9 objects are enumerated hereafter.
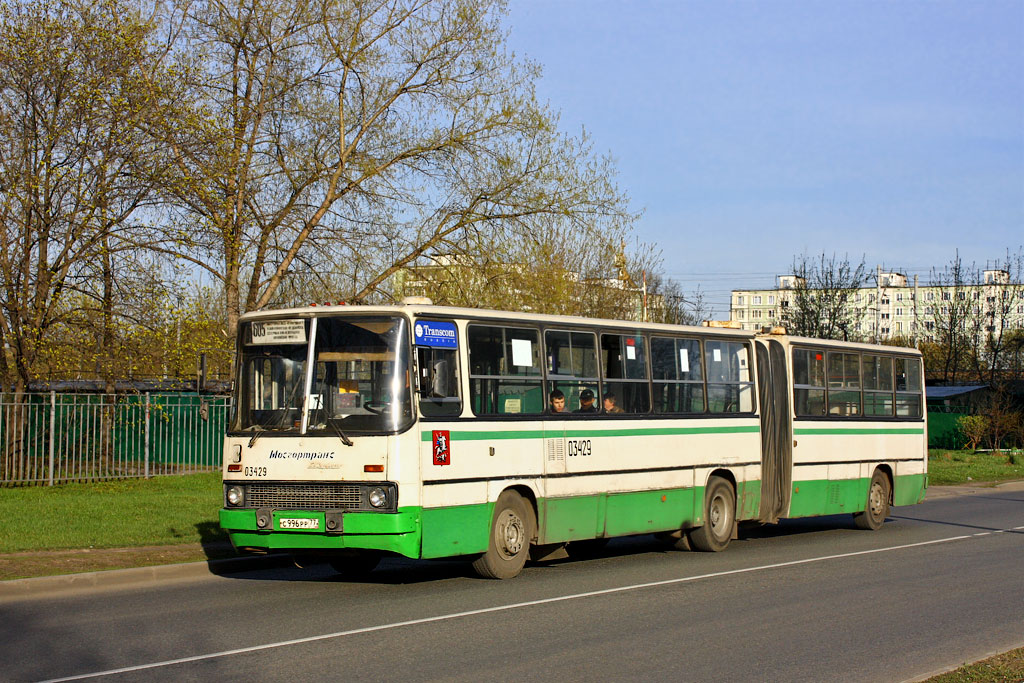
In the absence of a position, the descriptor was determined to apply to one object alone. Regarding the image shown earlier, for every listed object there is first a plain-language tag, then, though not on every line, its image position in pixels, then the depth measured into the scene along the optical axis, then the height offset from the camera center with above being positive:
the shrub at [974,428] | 42.38 -0.95
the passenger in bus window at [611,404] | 14.16 +0.05
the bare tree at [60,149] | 21.00 +5.03
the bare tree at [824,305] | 57.03 +5.06
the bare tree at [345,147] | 25.45 +6.30
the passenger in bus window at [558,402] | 13.41 +0.08
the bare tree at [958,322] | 60.91 +4.42
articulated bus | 11.41 -0.30
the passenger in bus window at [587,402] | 13.84 +0.08
